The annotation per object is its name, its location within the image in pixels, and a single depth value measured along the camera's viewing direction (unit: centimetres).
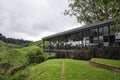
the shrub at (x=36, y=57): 1193
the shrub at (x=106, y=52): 763
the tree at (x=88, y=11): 1395
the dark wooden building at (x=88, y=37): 938
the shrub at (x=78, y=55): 940
